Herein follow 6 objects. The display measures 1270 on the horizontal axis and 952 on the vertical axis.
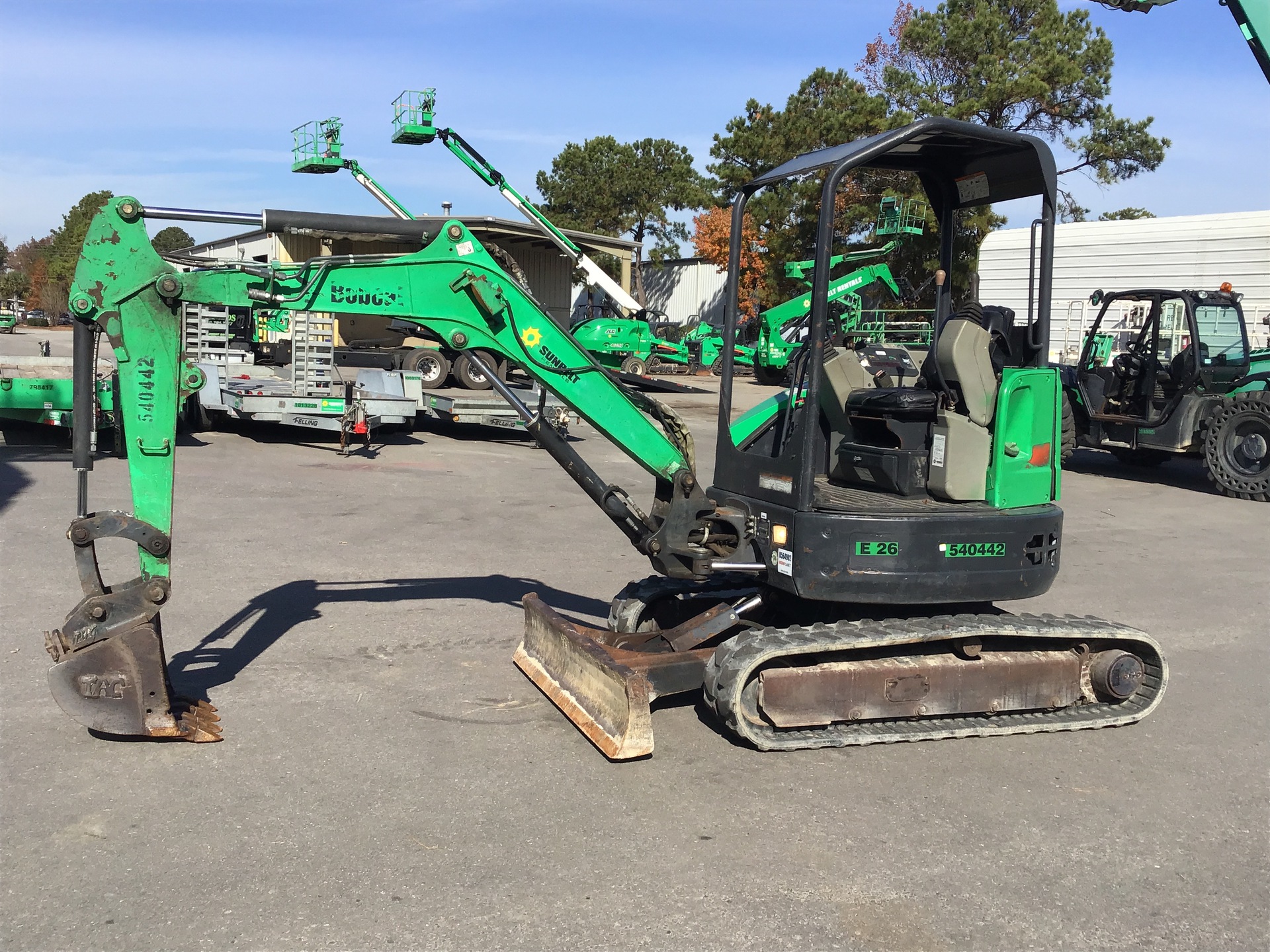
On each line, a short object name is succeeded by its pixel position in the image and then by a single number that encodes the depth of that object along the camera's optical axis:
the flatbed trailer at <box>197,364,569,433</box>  14.81
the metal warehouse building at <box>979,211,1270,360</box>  22.86
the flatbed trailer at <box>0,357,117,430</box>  13.10
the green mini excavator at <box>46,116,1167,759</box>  4.89
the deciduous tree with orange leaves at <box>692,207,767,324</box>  30.73
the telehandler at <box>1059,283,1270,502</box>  14.08
